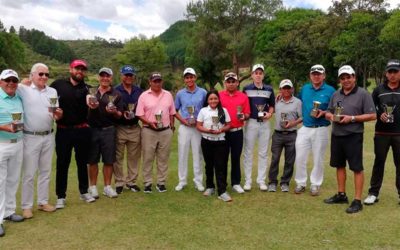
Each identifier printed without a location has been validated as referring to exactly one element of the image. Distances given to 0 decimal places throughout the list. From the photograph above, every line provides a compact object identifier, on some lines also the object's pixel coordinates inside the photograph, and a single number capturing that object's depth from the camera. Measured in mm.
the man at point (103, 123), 6977
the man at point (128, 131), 7324
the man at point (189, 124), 7520
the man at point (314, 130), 7059
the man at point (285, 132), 7512
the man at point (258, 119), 7473
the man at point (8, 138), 5621
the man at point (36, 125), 6016
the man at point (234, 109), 7242
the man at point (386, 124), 6414
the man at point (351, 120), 6355
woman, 7059
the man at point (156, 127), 7340
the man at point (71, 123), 6445
